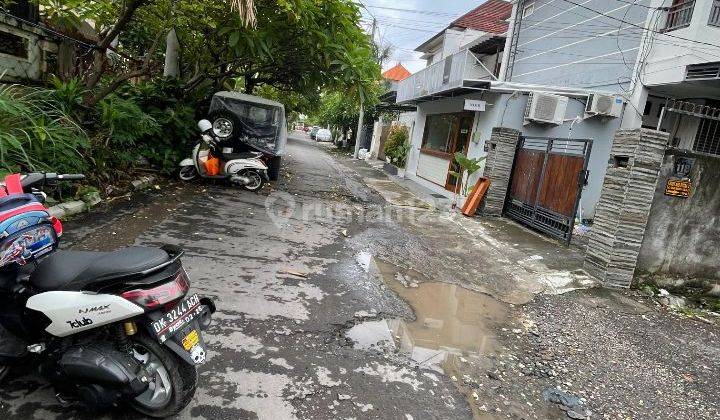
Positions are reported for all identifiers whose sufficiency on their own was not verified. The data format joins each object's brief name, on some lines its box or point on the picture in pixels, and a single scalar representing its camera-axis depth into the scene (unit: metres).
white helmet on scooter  8.59
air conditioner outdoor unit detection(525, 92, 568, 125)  9.86
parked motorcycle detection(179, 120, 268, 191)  8.77
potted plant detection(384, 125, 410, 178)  18.53
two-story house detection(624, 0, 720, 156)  7.86
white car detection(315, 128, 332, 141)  45.08
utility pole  24.58
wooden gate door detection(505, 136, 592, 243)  7.41
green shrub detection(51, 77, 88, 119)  6.50
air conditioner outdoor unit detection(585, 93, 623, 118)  9.13
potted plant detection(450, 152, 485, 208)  10.41
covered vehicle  9.07
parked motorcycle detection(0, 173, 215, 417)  2.10
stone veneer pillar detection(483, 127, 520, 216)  9.45
